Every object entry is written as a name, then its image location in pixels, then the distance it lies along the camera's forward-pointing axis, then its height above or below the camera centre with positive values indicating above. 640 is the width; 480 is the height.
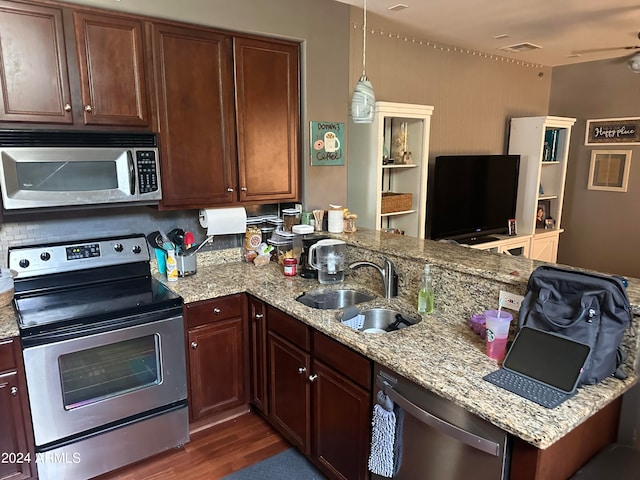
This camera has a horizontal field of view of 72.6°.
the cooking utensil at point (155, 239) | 2.66 -0.49
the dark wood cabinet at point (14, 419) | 1.84 -1.11
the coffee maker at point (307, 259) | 2.67 -0.62
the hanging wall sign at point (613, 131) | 4.45 +0.27
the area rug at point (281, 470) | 2.21 -1.59
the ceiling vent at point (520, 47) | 3.99 +1.02
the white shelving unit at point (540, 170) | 4.46 -0.14
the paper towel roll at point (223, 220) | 2.67 -0.38
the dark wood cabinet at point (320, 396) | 1.82 -1.10
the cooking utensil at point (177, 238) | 2.63 -0.47
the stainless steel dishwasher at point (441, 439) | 1.33 -0.91
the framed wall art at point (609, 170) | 4.55 -0.13
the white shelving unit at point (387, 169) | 3.19 -0.09
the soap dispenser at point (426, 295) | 2.08 -0.65
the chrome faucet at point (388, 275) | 2.30 -0.61
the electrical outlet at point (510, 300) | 1.77 -0.58
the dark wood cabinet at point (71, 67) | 1.95 +0.42
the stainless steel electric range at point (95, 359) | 1.94 -0.94
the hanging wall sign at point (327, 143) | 2.94 +0.10
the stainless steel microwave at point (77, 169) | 1.94 -0.05
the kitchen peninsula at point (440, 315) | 1.30 -0.73
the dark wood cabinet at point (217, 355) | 2.37 -1.10
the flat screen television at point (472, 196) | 3.94 -0.36
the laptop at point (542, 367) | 1.37 -0.69
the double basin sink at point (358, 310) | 2.12 -0.78
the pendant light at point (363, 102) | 2.21 +0.28
